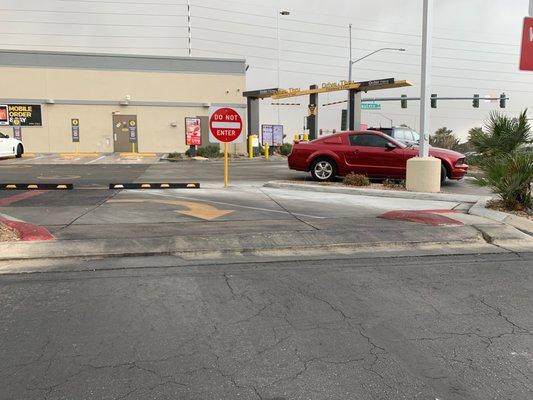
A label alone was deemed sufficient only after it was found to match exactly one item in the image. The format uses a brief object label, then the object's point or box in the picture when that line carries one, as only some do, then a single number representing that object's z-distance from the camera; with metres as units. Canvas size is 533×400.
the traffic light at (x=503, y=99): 43.08
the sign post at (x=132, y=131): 34.53
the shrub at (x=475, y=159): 10.84
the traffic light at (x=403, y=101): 41.99
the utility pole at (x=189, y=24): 49.75
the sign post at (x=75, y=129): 33.75
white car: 26.15
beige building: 33.25
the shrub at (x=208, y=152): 32.59
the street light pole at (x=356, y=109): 29.38
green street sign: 45.97
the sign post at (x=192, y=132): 31.98
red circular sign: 13.19
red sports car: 13.99
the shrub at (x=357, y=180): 13.43
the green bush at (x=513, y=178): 9.55
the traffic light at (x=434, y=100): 42.12
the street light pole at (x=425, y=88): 11.91
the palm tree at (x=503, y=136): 10.69
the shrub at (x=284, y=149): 35.67
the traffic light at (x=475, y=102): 43.86
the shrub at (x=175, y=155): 29.63
